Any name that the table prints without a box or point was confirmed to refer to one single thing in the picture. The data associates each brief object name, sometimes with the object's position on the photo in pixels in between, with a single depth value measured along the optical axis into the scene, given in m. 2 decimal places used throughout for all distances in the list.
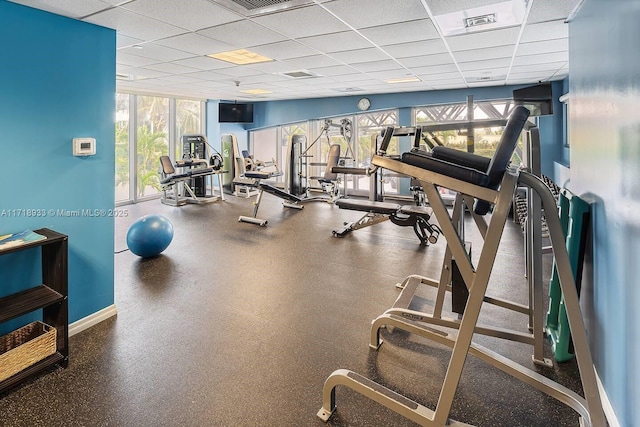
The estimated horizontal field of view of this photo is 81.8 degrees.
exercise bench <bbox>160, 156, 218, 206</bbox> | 7.30
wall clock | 8.30
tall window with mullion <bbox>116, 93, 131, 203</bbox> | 7.26
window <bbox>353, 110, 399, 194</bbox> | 8.42
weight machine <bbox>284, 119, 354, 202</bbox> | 7.91
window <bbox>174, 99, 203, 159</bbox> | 8.77
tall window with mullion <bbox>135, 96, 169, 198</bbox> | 7.73
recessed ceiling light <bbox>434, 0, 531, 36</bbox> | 2.75
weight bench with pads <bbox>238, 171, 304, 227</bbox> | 5.87
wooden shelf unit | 2.00
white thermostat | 2.44
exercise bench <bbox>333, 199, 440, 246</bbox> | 4.55
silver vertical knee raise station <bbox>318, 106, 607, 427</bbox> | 1.47
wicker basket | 1.92
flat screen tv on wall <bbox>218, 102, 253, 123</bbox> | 8.97
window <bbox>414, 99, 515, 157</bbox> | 7.23
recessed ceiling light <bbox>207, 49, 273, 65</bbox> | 4.13
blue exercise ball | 4.06
